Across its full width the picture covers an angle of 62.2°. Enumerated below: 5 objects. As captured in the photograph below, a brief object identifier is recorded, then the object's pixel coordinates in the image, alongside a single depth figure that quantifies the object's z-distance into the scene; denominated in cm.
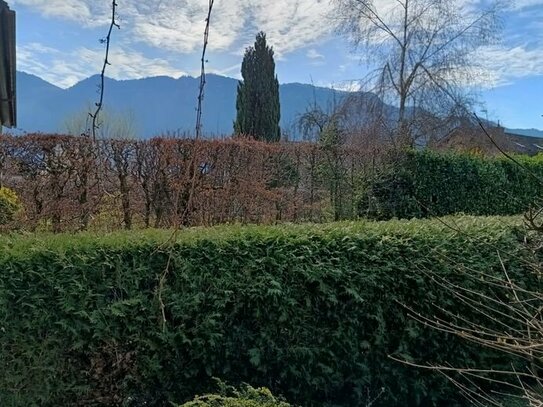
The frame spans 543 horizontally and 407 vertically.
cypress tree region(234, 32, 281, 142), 1540
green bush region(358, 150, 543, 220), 911
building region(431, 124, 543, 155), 1628
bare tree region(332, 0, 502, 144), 1689
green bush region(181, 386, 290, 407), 195
